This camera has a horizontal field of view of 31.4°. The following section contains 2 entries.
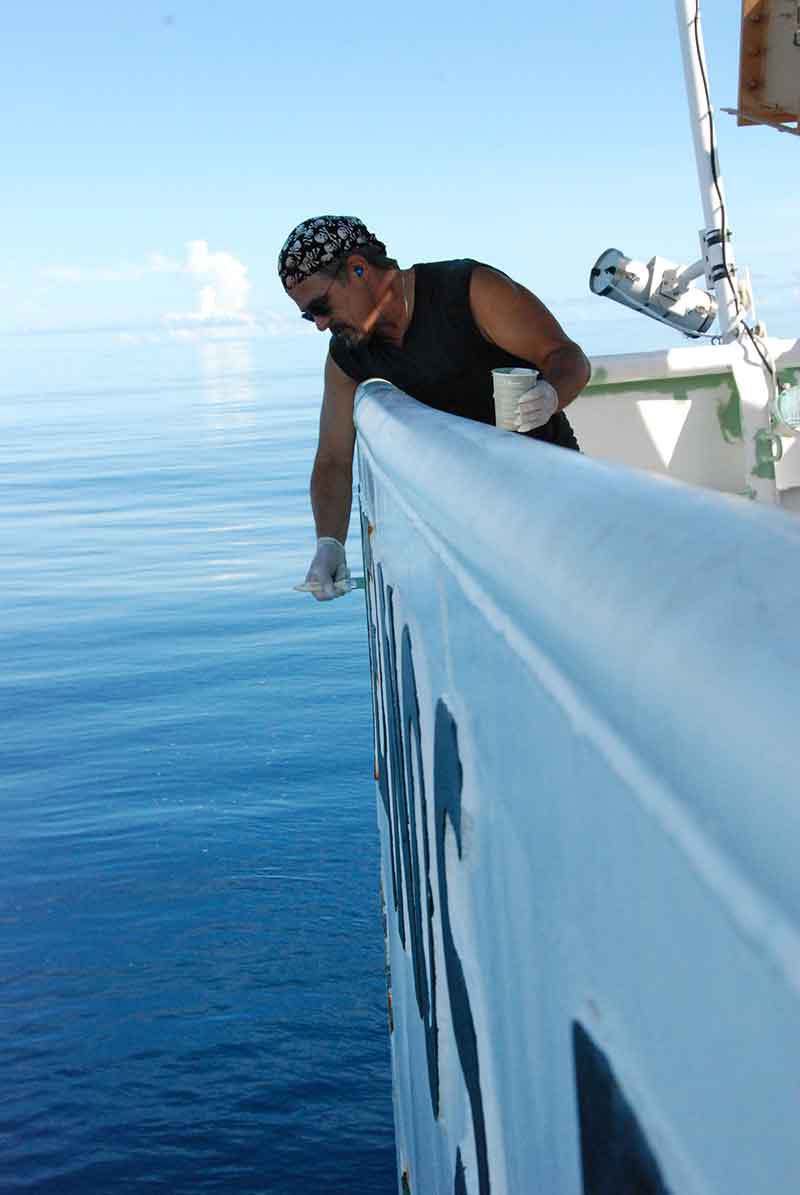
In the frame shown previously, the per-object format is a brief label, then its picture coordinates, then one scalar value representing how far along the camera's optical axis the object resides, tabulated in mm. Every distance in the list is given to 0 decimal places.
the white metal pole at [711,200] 5971
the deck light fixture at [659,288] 7195
